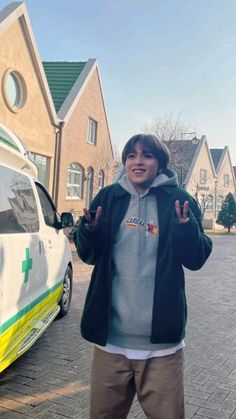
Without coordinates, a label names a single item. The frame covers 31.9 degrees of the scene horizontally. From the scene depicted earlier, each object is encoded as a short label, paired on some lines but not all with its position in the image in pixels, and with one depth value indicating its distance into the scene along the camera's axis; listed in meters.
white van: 3.27
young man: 2.22
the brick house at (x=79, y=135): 17.31
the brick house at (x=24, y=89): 12.41
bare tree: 33.69
